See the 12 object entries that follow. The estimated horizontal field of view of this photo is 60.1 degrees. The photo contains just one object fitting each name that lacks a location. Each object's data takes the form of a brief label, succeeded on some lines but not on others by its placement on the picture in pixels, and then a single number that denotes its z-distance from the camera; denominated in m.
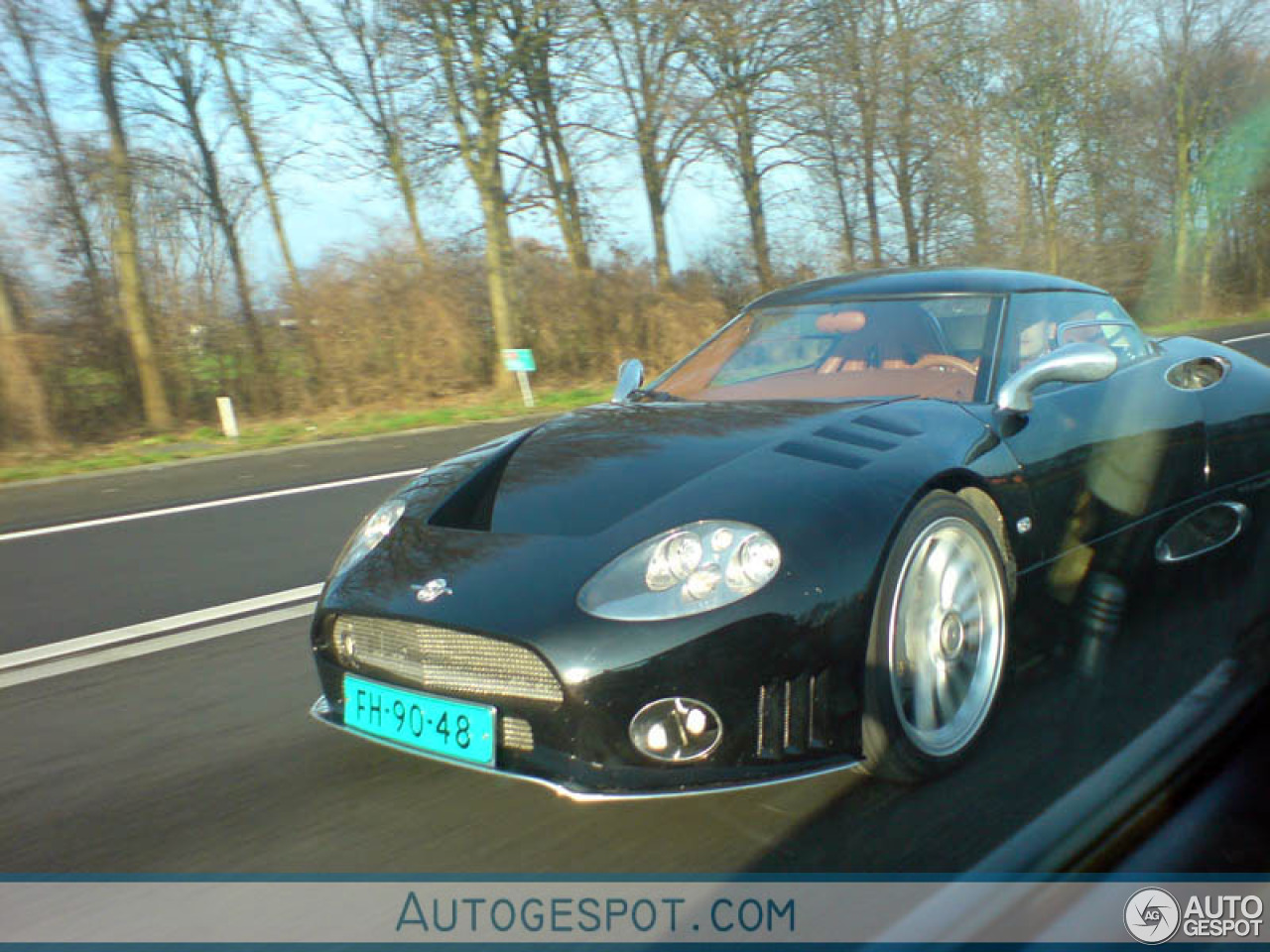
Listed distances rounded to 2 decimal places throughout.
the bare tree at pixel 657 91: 20.25
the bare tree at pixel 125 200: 13.20
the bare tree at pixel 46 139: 12.42
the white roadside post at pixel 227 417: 13.36
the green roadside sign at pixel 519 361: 15.28
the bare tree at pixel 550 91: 17.36
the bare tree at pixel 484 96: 16.83
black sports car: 2.32
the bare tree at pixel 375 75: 16.42
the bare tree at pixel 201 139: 13.98
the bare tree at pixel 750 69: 21.38
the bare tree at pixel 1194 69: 27.75
